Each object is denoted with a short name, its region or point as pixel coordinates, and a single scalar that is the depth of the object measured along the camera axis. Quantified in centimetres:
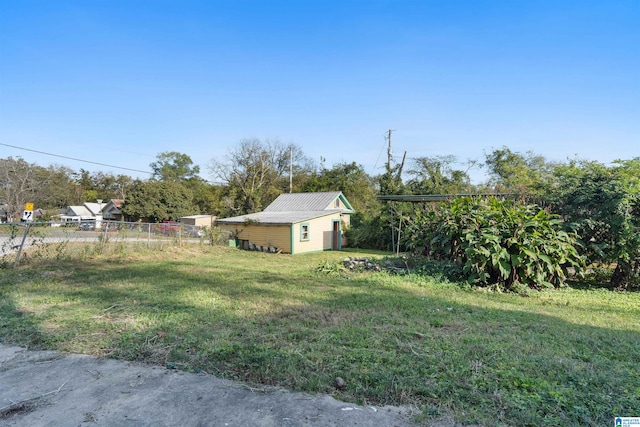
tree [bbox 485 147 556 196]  2600
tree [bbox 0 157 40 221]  3525
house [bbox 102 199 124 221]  4285
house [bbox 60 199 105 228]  4694
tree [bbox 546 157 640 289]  743
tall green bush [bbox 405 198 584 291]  746
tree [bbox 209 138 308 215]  3322
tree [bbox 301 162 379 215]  2778
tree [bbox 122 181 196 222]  3716
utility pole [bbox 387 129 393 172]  2715
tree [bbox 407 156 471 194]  2076
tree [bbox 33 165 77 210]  4044
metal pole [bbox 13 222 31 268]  921
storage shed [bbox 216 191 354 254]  1747
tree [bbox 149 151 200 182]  5422
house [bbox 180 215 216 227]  2903
